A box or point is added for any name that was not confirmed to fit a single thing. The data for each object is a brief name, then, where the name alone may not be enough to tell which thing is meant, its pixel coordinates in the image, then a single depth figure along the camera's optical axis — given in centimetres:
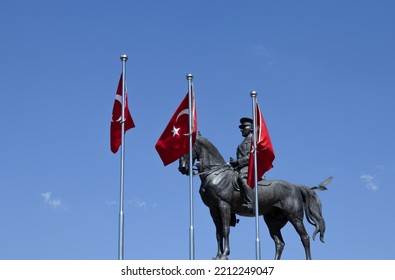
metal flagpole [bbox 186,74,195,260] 2982
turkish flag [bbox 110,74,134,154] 3178
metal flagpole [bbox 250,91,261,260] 3039
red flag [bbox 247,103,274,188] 3266
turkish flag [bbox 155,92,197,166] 3209
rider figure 3291
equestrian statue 3288
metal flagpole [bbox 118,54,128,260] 2933
